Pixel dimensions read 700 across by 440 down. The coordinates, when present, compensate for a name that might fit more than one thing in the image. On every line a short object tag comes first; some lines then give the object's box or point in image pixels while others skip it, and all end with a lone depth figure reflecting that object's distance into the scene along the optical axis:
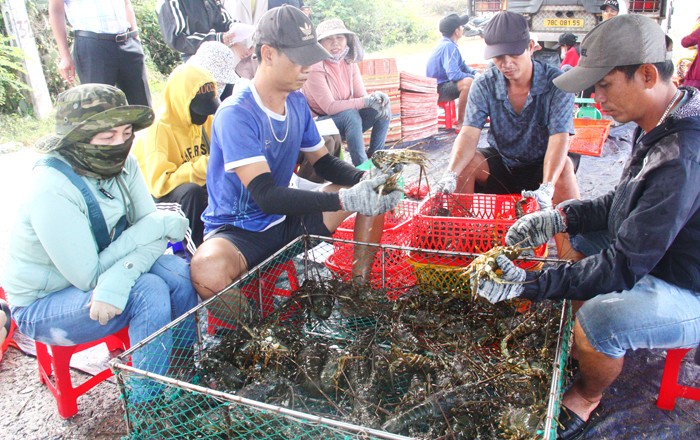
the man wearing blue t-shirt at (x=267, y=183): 2.83
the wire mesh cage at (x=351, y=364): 1.99
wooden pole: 8.95
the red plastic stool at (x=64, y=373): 2.59
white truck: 9.26
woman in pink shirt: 5.81
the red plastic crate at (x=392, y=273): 3.03
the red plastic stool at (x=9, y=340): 3.24
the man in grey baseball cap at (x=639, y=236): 2.06
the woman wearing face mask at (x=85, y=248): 2.37
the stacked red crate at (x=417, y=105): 7.84
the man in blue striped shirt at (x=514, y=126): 3.62
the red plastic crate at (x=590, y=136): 6.37
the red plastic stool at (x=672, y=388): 2.45
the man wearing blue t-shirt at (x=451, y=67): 8.39
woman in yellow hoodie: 3.65
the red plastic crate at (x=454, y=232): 2.98
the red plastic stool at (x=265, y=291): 2.75
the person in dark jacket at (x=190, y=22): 5.06
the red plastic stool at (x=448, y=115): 8.78
